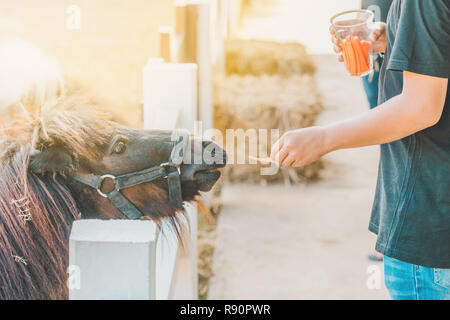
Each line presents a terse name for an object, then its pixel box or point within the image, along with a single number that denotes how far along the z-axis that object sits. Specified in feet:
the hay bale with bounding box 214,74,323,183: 18.12
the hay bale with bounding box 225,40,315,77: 23.13
